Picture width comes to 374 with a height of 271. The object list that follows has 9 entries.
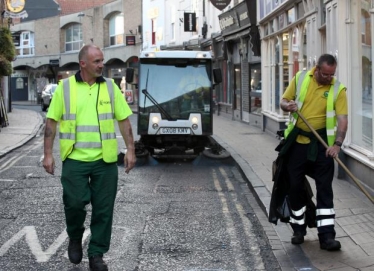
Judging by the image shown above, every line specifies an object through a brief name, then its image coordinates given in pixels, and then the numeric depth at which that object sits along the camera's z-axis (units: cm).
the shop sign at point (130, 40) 4459
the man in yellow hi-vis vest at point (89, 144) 560
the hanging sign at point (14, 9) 2764
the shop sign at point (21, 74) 6244
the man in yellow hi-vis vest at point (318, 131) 620
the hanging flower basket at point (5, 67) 2109
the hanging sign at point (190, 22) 3372
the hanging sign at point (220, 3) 2448
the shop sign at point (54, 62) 5577
